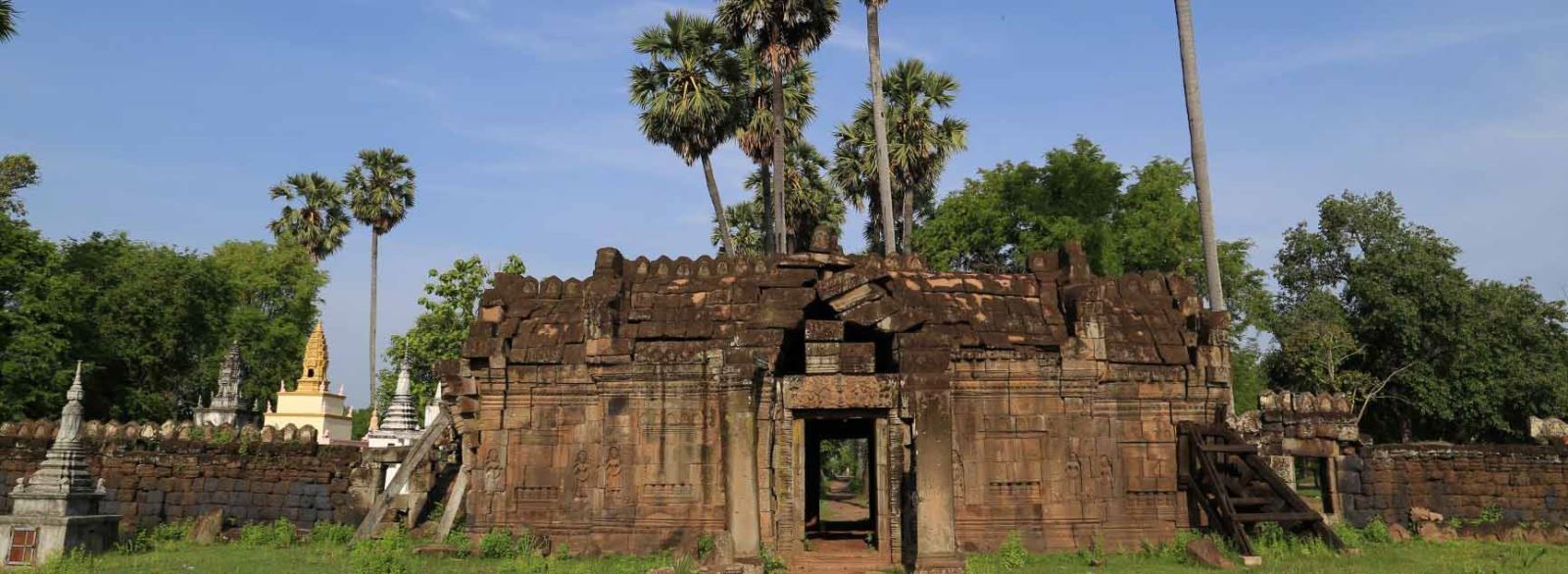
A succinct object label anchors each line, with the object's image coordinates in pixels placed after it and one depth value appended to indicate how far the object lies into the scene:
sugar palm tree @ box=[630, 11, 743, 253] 29.70
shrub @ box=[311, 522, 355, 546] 16.36
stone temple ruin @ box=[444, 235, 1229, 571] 12.12
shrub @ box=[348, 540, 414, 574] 11.41
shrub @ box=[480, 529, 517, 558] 13.32
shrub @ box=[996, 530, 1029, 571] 12.05
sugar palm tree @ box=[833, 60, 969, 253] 32.94
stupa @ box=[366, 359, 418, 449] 27.89
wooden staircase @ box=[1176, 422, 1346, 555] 12.50
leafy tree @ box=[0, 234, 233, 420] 38.84
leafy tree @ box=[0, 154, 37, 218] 39.16
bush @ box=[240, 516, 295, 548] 16.36
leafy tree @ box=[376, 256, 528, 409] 39.59
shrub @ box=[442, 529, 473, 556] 13.38
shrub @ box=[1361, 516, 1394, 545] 14.66
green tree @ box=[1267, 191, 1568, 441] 30.94
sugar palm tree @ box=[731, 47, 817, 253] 30.77
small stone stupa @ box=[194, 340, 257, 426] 37.53
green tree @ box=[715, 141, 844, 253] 38.91
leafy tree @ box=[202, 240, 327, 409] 47.09
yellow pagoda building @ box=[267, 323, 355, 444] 40.88
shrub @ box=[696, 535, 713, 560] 12.72
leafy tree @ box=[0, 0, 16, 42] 18.11
